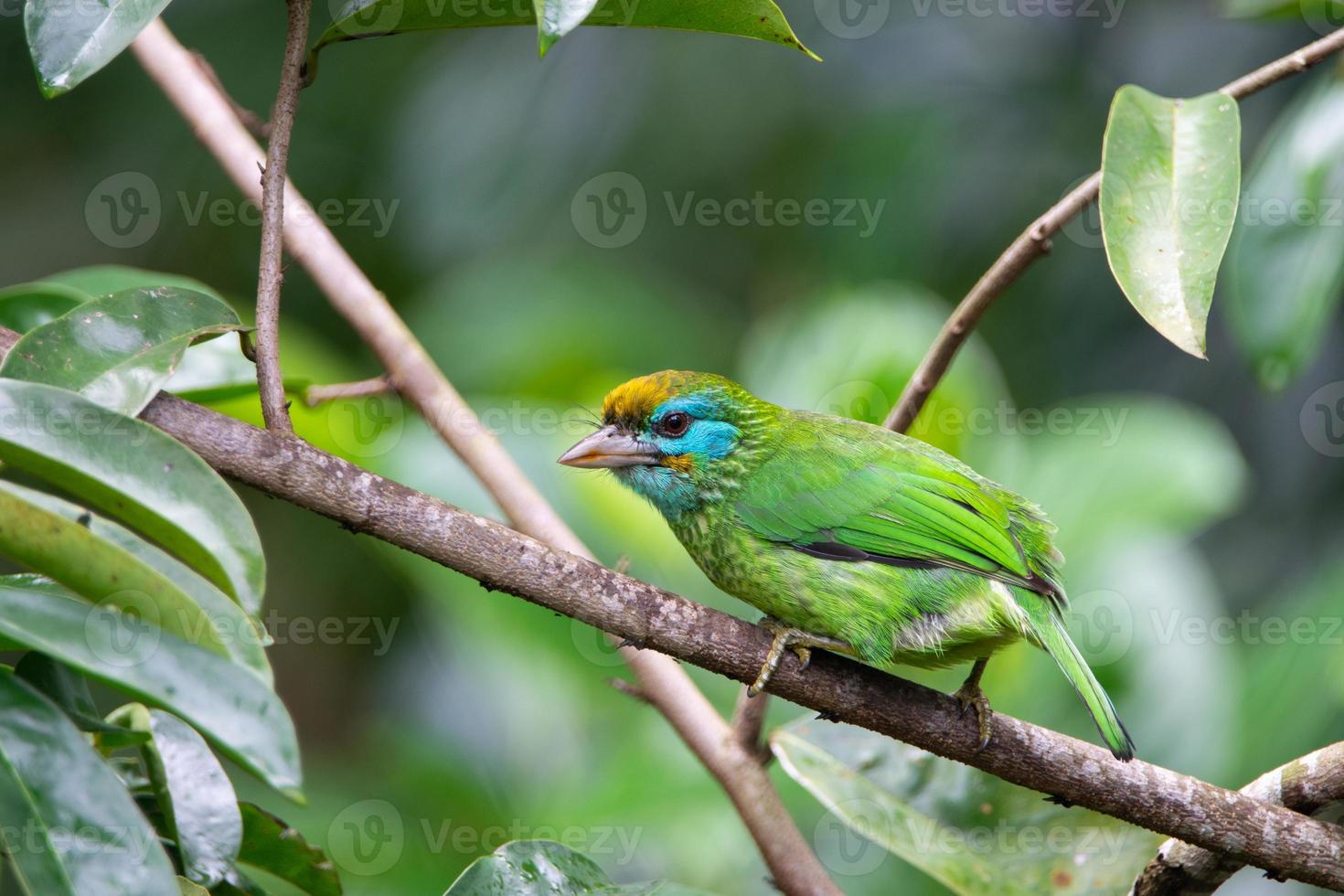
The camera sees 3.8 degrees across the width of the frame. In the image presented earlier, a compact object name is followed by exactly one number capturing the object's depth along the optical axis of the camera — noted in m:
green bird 5.53
